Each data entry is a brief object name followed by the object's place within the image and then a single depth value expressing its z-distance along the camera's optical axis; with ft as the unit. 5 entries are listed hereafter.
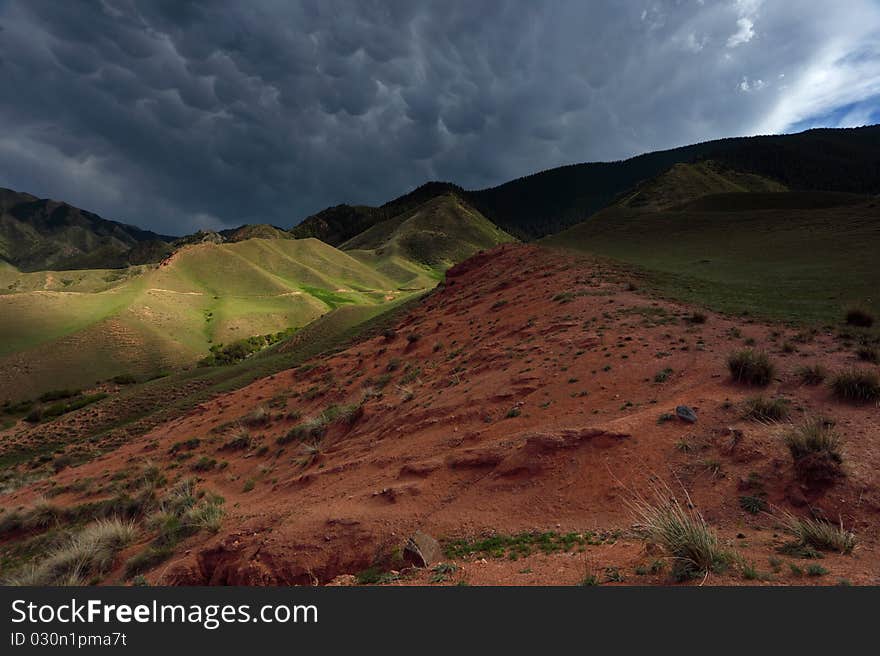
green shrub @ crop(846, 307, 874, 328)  48.06
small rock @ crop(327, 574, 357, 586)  19.08
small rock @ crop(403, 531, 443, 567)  18.95
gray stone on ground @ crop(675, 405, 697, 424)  26.04
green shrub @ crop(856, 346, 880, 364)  33.54
